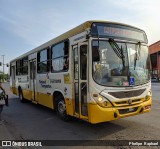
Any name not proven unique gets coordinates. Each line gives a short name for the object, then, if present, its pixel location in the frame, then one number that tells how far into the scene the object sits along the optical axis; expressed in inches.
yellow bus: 158.2
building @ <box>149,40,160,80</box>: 1413.4
